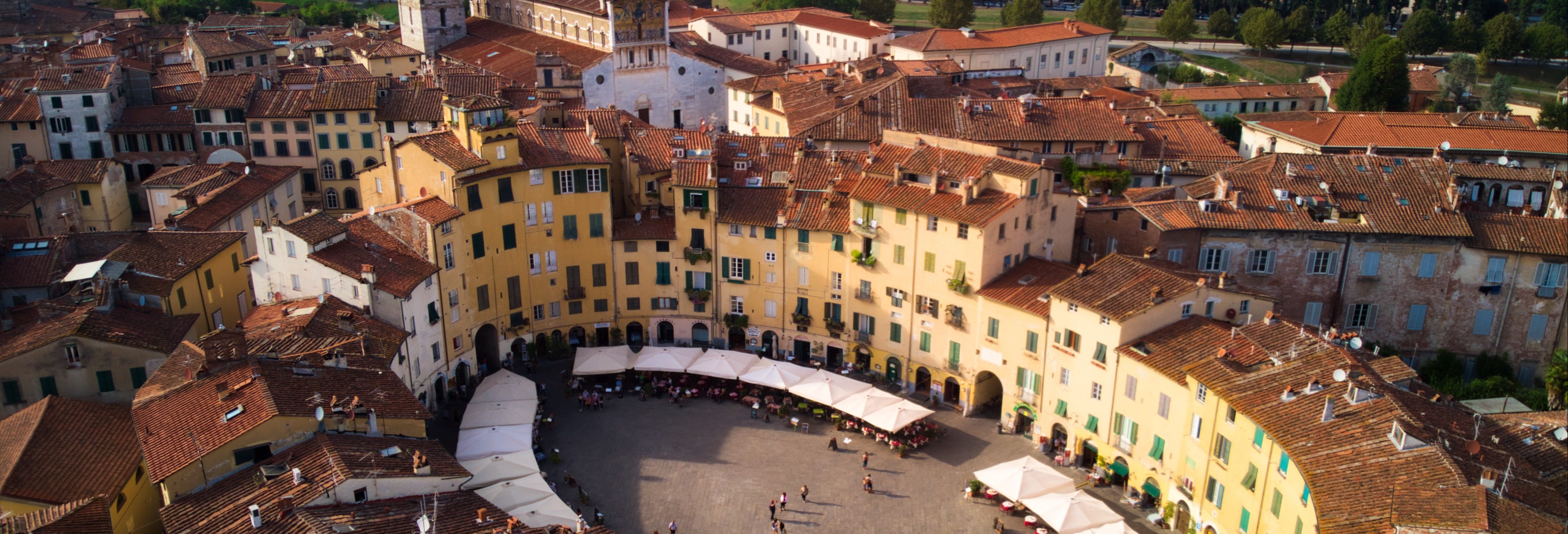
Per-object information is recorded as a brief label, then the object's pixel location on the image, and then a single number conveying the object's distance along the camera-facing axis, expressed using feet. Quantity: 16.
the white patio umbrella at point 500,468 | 162.81
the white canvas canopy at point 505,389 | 186.60
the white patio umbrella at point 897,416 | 183.05
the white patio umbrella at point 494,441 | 170.91
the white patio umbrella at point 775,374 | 198.39
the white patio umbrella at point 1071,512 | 156.56
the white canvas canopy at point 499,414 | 179.01
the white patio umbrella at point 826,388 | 192.95
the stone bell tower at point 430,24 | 386.52
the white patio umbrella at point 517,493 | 156.76
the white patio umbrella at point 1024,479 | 164.66
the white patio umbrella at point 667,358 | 203.41
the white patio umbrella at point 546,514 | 153.48
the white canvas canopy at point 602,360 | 202.59
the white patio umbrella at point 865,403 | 188.14
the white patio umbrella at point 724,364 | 201.98
